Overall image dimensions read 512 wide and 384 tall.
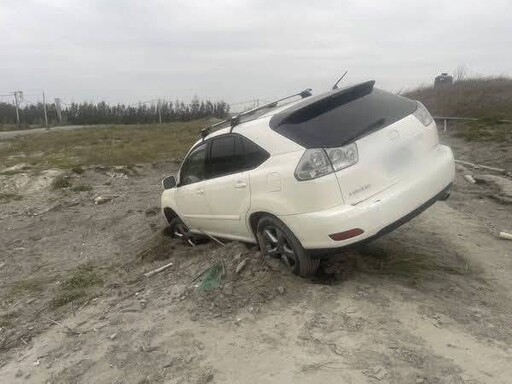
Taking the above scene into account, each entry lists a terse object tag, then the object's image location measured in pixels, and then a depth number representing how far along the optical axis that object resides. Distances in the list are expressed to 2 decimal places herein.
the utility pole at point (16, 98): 47.07
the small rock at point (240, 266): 5.26
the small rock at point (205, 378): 3.70
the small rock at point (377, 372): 3.46
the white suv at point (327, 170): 4.46
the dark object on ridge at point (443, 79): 33.72
